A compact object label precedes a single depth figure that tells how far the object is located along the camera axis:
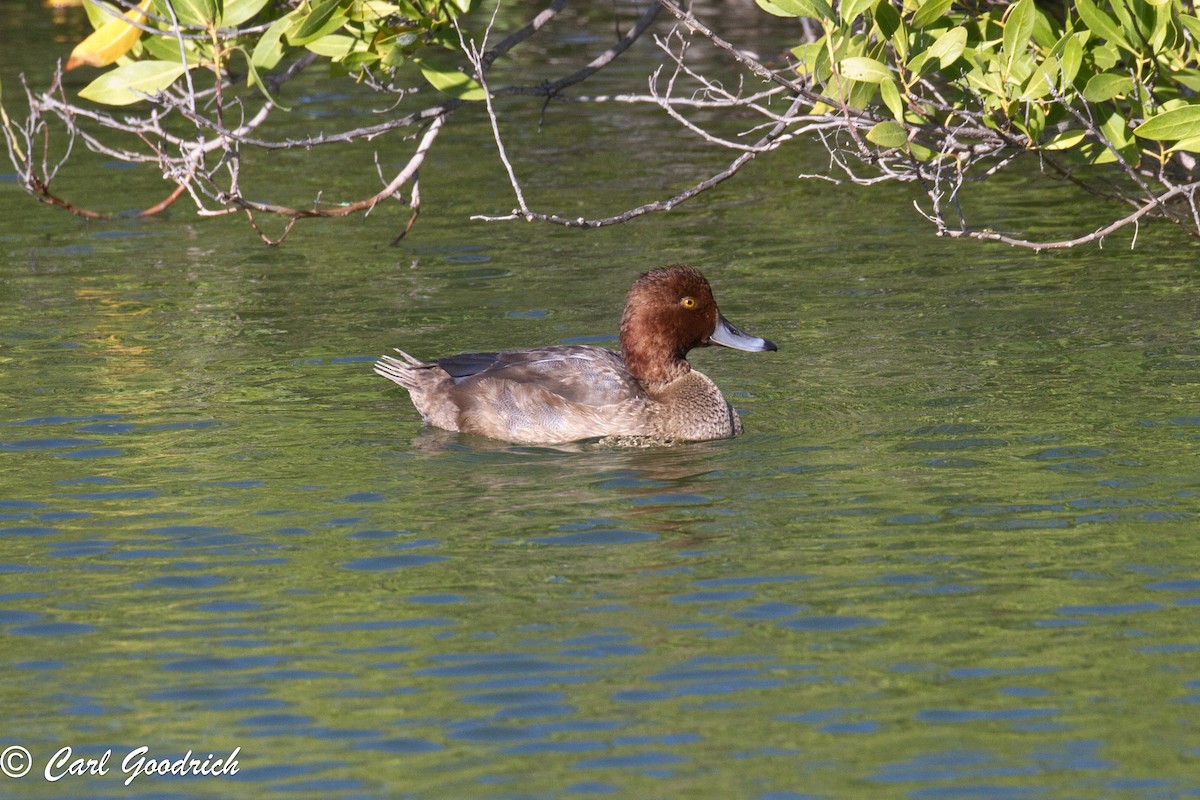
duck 21.44
